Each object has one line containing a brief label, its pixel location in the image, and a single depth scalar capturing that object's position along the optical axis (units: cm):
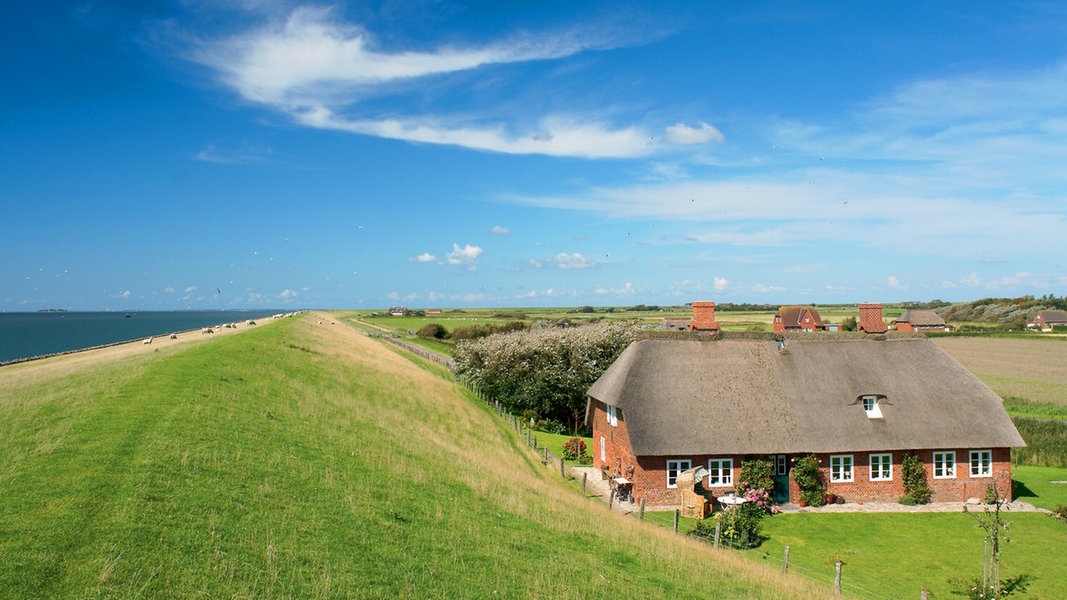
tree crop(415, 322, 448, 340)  11250
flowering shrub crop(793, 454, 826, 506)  2503
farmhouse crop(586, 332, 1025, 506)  2523
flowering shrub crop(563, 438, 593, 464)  3384
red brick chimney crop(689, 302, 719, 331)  3098
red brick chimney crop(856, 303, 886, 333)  3127
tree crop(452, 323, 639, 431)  4656
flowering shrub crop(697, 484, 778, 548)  2056
